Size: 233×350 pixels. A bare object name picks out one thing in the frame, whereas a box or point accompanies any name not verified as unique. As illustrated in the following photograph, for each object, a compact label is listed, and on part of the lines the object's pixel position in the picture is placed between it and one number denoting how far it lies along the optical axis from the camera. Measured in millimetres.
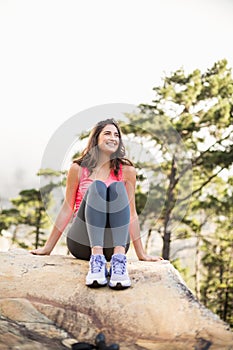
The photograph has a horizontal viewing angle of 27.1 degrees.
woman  2154
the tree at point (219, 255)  11461
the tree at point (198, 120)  10070
